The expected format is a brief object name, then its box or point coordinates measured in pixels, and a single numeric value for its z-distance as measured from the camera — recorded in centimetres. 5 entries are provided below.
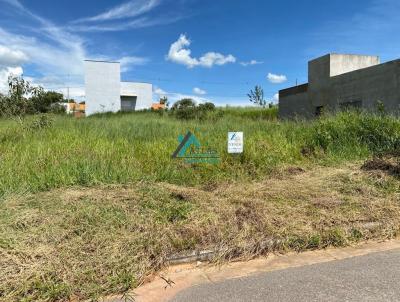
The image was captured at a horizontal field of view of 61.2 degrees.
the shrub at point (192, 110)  1988
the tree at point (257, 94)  4189
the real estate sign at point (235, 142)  662
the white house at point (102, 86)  3606
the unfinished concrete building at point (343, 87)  1295
